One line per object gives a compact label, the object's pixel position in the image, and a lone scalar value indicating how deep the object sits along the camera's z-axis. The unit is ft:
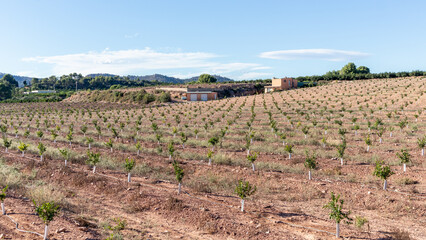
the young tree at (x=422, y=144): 62.23
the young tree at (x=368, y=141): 69.05
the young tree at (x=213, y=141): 72.74
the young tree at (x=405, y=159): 51.70
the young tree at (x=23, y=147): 65.76
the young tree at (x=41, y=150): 62.15
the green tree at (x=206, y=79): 470.80
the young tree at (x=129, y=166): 49.60
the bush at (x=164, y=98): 268.29
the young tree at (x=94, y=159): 53.88
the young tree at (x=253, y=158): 54.75
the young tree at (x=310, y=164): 49.93
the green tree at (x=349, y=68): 460.55
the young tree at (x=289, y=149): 63.72
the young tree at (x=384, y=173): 43.58
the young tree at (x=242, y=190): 37.83
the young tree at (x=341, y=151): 58.27
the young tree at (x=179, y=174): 44.25
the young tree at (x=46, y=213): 28.96
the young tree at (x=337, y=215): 30.86
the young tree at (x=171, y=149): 62.96
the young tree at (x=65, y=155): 58.57
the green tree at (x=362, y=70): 460.79
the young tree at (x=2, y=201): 33.78
